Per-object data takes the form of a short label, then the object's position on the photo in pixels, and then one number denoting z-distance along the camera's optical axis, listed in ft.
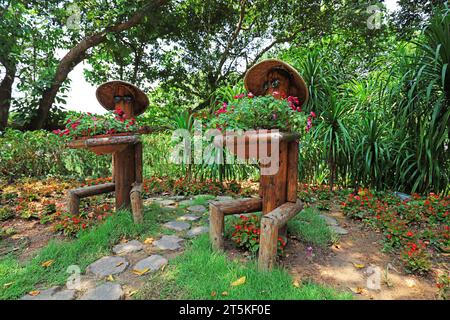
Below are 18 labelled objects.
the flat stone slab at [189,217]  9.41
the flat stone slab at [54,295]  5.39
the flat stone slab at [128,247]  7.18
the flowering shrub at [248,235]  6.66
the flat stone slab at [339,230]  8.43
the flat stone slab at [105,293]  5.32
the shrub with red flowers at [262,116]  6.37
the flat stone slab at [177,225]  8.62
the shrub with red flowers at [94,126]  7.66
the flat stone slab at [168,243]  7.36
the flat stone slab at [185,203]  11.05
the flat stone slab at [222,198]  11.66
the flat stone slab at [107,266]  6.24
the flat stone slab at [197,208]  10.37
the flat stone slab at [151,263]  6.35
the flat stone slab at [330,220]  9.08
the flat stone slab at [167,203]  10.97
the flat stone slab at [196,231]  8.10
